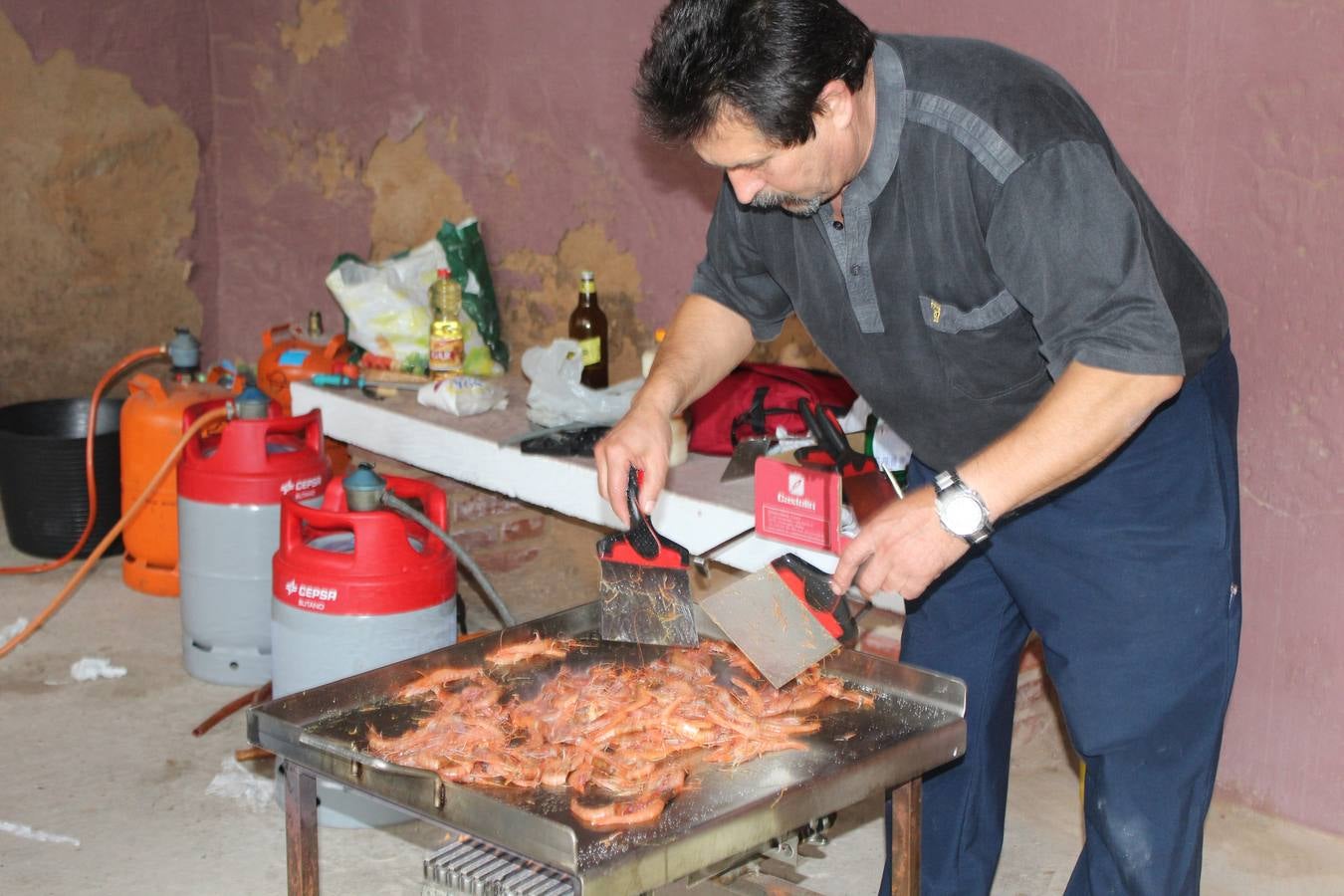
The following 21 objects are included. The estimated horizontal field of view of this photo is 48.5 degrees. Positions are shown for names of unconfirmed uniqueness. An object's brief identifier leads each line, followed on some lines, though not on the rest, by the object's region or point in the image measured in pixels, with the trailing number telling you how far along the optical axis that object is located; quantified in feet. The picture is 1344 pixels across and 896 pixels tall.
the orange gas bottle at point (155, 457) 15.92
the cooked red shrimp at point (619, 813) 6.22
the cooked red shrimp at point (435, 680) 7.60
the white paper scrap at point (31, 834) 11.27
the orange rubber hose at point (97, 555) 14.78
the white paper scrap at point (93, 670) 14.26
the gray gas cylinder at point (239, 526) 13.37
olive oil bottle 15.49
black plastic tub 16.92
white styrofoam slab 11.61
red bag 12.84
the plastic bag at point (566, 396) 13.93
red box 10.66
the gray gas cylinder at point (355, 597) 10.75
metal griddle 5.99
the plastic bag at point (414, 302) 16.15
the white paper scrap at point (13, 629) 15.09
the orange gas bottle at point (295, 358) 16.57
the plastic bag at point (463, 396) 14.58
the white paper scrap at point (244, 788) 11.93
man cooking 6.57
